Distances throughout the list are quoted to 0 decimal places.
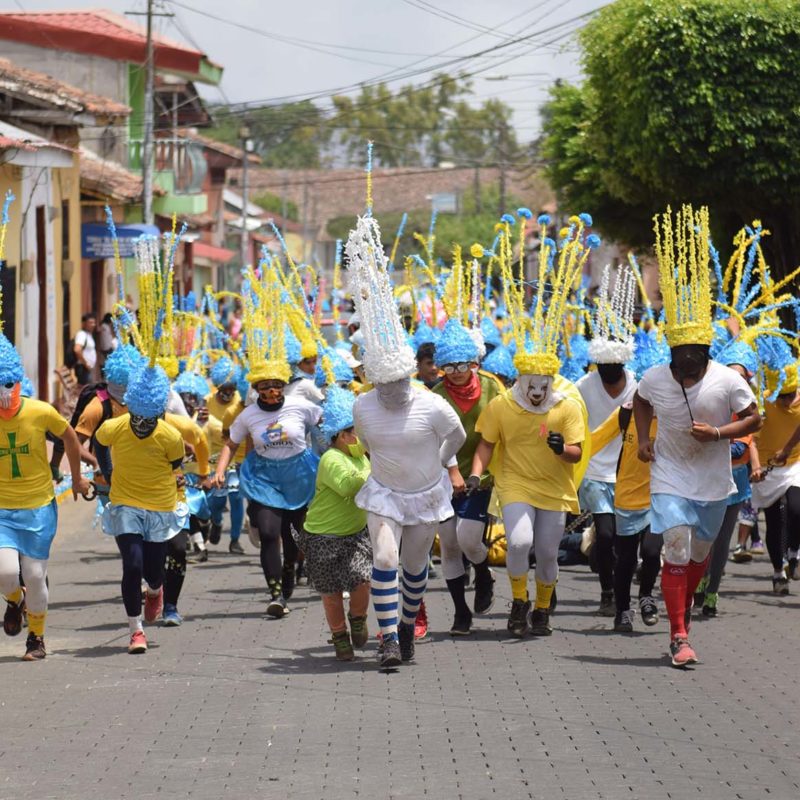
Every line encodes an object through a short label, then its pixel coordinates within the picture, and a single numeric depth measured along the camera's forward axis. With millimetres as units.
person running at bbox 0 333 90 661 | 14008
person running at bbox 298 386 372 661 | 13930
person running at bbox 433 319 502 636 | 15115
